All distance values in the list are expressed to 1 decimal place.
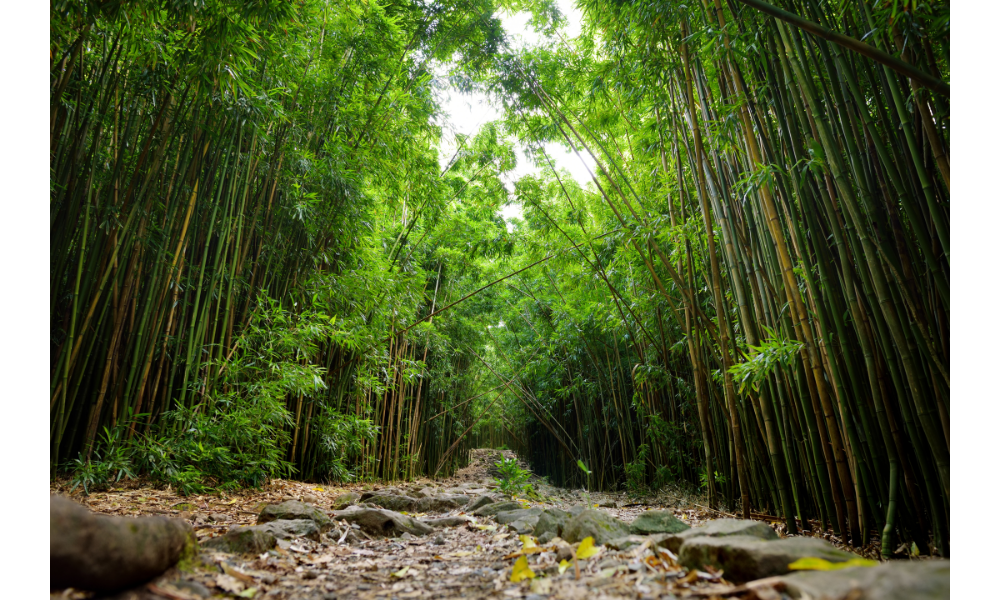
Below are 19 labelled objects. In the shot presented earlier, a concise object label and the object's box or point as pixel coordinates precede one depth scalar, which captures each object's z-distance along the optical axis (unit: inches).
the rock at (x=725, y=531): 50.5
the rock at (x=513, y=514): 95.3
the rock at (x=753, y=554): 39.0
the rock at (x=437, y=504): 125.4
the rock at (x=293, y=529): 71.0
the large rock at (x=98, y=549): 34.3
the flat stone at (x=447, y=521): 99.7
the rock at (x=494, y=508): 109.5
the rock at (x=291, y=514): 82.8
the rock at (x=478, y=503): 120.5
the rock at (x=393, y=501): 120.6
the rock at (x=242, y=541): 59.2
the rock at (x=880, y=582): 26.1
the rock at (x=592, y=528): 65.7
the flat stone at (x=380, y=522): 88.7
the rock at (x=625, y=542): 58.7
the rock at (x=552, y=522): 73.3
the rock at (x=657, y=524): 73.2
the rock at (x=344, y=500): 113.4
